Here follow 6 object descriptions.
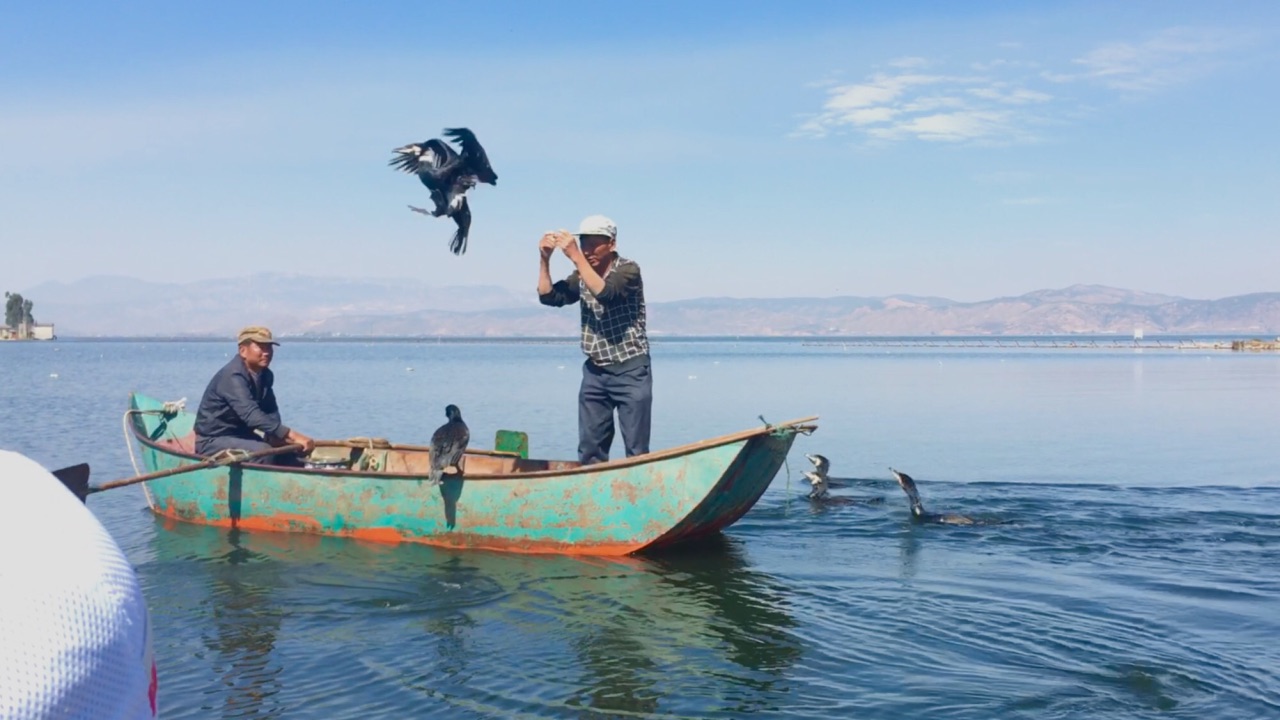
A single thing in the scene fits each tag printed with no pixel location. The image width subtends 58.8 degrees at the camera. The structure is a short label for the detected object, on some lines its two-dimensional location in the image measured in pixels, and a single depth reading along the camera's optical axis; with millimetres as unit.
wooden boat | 8641
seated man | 10234
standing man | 8960
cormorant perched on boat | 9336
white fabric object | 1629
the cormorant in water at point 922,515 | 10969
